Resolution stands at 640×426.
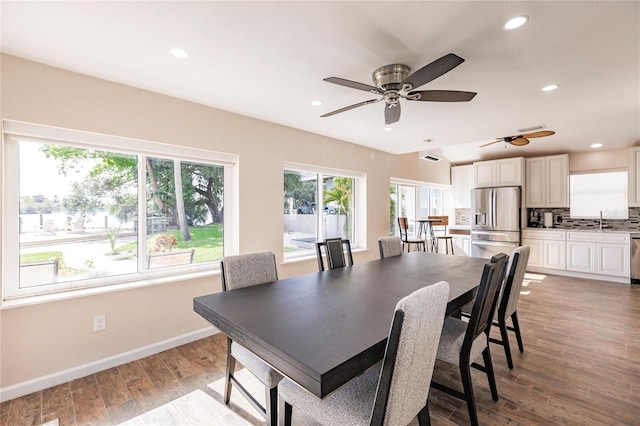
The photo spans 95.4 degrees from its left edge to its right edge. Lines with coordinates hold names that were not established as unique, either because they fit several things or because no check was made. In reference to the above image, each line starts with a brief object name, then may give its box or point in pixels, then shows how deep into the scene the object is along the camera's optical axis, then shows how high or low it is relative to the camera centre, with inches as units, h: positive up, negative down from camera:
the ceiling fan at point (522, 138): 149.6 +41.5
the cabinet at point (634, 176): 199.2 +23.8
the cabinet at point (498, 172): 235.6 +32.8
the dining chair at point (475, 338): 65.4 -32.3
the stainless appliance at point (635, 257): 191.6 -30.7
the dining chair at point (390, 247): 129.0 -15.9
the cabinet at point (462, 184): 272.1 +25.6
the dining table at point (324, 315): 40.8 -20.2
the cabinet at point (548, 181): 225.0 +23.8
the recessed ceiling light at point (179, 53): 77.9 +43.6
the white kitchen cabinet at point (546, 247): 218.1 -27.8
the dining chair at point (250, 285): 58.8 -20.3
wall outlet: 93.5 -35.4
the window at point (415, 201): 234.7 +9.4
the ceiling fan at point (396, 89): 75.8 +33.8
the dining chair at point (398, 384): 39.6 -26.8
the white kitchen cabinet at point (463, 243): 263.7 -29.1
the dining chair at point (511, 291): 85.2 -24.2
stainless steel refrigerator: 230.4 -7.3
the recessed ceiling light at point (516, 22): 63.8 +42.3
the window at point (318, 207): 158.4 +3.2
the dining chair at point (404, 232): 205.1 -15.2
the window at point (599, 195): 211.2 +11.8
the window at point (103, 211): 86.8 +0.7
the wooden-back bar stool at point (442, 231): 242.2 -18.7
